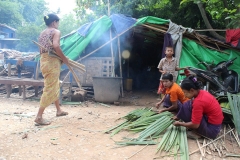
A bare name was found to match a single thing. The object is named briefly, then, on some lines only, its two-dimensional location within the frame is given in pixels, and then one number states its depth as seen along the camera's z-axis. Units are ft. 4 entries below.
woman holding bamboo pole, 12.64
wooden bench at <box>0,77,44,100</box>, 19.99
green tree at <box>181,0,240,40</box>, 21.04
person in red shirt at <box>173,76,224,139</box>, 9.39
